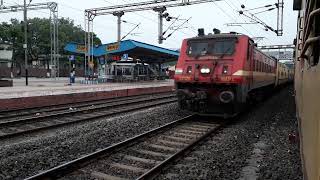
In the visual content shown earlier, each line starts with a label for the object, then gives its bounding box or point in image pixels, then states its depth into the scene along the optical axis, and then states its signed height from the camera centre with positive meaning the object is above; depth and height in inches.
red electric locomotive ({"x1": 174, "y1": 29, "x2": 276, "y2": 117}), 448.1 +2.1
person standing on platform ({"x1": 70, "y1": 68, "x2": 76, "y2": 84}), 1269.9 -11.1
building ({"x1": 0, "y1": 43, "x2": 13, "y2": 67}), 2127.7 +124.6
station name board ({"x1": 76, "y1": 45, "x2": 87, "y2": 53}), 1531.7 +109.3
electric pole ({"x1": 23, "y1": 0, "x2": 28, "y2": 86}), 1064.2 +147.8
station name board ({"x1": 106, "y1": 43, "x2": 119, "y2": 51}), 1353.6 +104.1
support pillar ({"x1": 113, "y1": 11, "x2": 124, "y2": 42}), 1382.1 +226.6
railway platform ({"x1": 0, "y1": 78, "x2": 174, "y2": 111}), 628.6 -44.9
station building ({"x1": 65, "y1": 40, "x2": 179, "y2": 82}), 1359.5 +76.3
